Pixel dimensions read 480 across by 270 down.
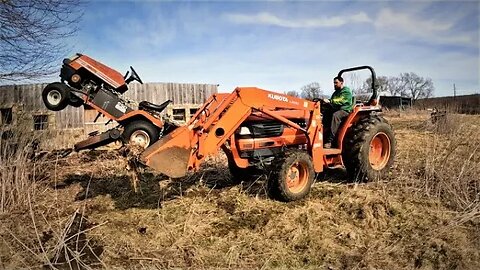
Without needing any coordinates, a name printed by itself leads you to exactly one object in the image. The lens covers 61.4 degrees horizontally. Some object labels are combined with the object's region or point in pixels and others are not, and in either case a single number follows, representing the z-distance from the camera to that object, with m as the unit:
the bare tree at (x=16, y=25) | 8.84
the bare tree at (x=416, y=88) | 69.81
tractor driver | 7.31
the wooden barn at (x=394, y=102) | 35.64
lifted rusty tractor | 7.88
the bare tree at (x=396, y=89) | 66.40
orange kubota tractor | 5.32
